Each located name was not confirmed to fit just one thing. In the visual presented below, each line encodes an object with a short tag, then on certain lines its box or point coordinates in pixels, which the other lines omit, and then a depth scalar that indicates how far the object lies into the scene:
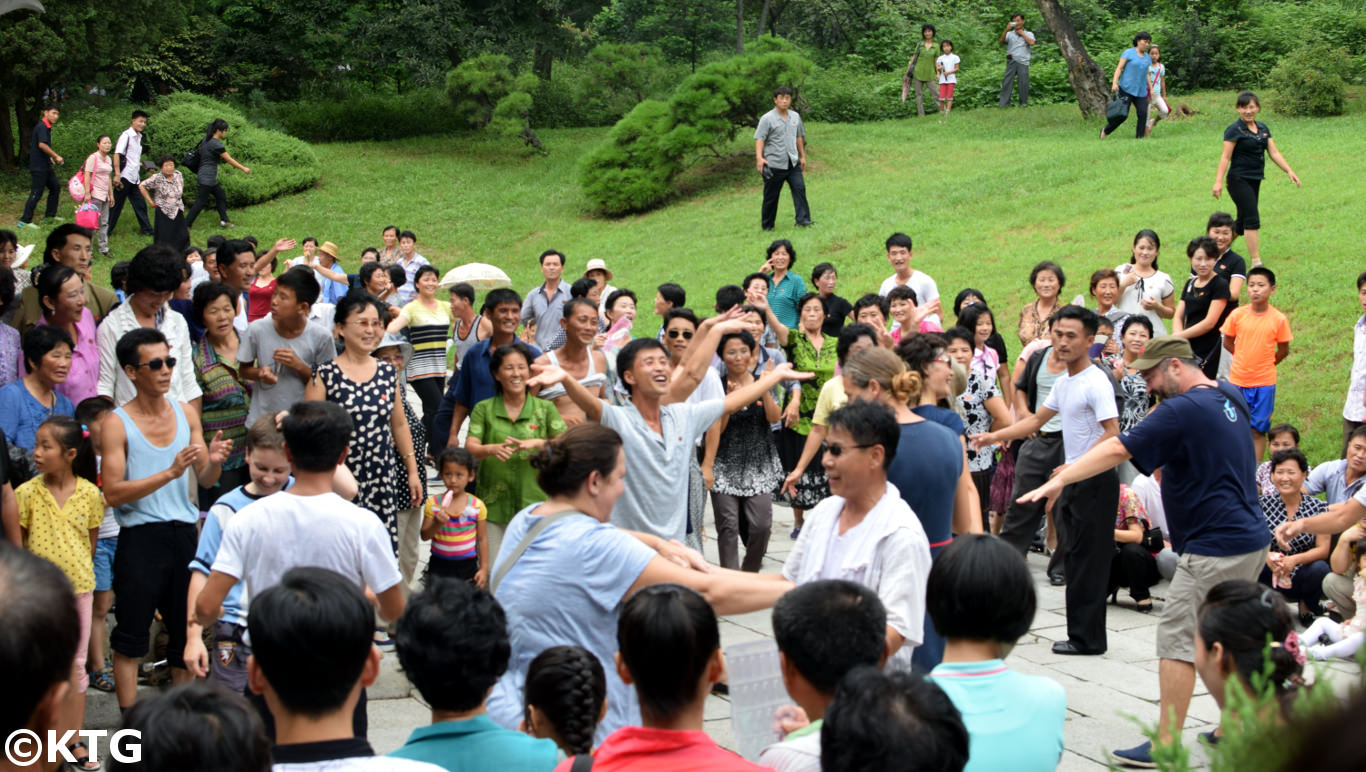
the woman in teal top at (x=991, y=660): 3.01
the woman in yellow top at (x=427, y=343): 10.00
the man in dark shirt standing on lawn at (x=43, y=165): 18.42
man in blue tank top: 5.23
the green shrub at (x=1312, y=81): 20.81
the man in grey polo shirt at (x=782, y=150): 17.30
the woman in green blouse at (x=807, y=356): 8.90
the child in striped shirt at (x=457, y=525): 6.27
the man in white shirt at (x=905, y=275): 10.25
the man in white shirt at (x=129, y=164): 18.23
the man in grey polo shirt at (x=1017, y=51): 24.61
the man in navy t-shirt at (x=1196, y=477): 5.25
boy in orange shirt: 9.70
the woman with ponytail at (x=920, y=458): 4.80
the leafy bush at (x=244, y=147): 22.62
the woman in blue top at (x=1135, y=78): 19.67
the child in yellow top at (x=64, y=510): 5.01
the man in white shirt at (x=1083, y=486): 6.82
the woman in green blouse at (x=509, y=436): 6.22
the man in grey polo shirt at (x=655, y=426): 5.12
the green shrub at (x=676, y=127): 21.30
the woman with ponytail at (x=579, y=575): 3.60
